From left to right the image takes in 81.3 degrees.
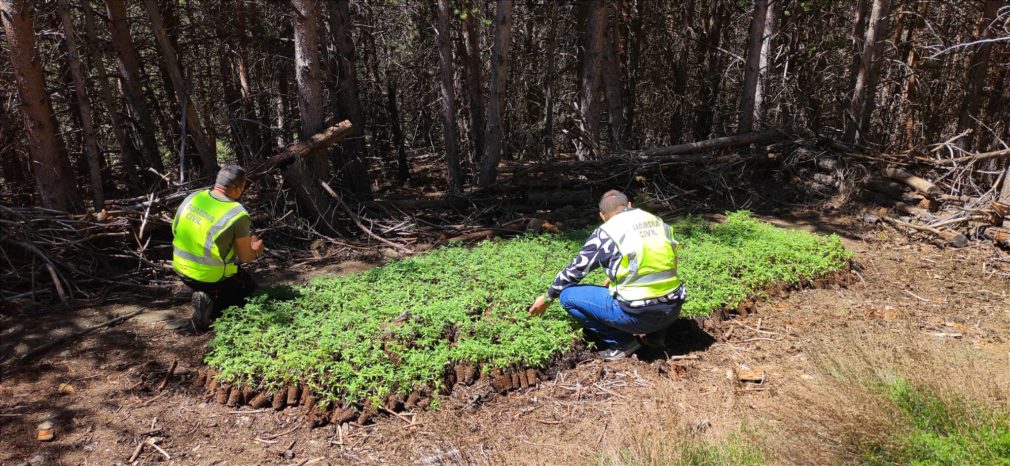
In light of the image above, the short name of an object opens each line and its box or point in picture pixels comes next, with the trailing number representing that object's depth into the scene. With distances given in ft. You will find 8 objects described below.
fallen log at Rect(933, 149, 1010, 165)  25.61
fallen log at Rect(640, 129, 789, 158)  34.24
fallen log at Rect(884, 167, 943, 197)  27.45
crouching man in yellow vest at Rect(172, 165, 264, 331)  16.66
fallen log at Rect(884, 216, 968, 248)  25.44
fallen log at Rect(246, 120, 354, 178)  27.22
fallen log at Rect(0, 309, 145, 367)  16.22
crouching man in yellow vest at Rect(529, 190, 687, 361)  14.92
